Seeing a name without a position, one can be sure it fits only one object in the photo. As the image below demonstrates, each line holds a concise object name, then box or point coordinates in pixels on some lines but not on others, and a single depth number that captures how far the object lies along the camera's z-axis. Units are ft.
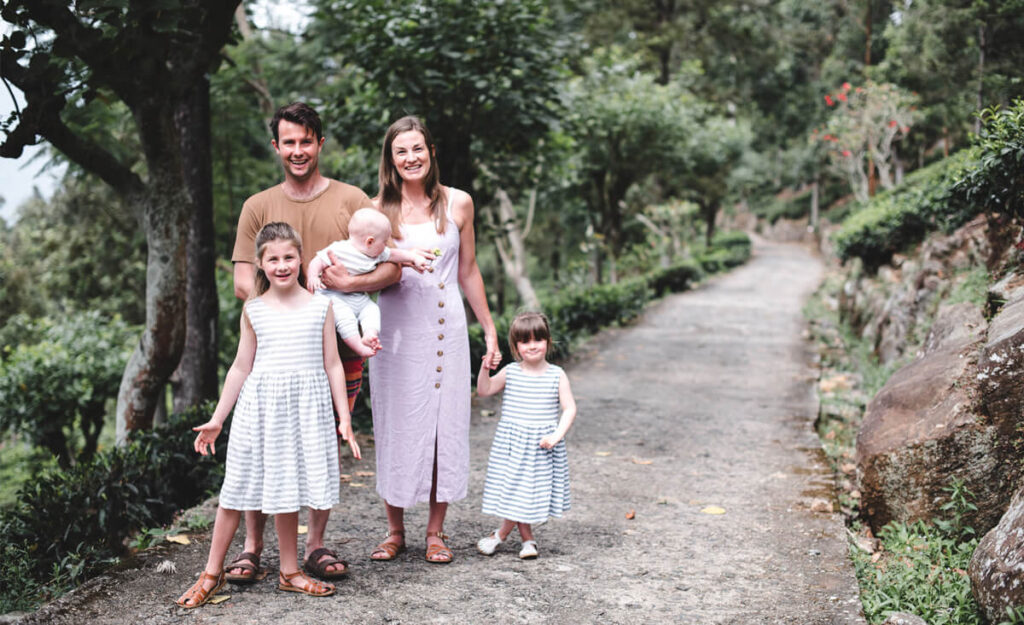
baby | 10.80
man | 11.10
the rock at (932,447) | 13.10
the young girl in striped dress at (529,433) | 12.26
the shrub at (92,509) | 13.03
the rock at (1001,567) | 9.31
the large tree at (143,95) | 13.97
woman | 11.96
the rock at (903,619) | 10.15
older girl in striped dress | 10.40
